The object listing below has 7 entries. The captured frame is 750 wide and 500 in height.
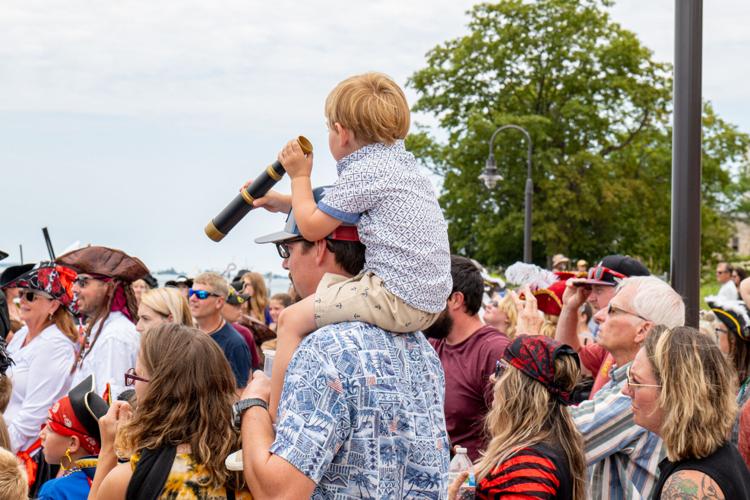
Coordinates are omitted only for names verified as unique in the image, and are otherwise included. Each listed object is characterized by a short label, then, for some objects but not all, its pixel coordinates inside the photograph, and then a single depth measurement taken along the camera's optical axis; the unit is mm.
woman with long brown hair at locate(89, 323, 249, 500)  3363
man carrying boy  2354
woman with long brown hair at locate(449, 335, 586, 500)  3512
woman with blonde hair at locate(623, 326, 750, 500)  3168
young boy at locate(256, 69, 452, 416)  2568
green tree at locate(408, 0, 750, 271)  34688
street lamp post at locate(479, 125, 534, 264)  24078
